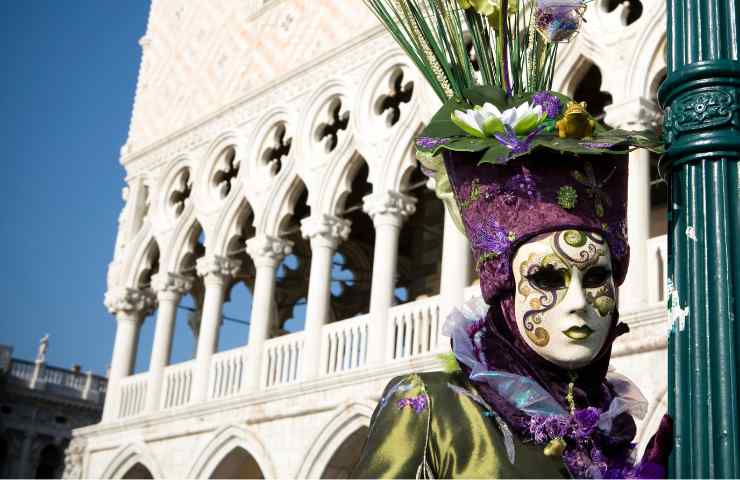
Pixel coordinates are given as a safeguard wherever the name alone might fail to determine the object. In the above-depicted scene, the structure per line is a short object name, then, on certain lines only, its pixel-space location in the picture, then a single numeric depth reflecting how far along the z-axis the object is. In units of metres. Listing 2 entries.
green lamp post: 1.87
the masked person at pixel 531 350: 2.15
